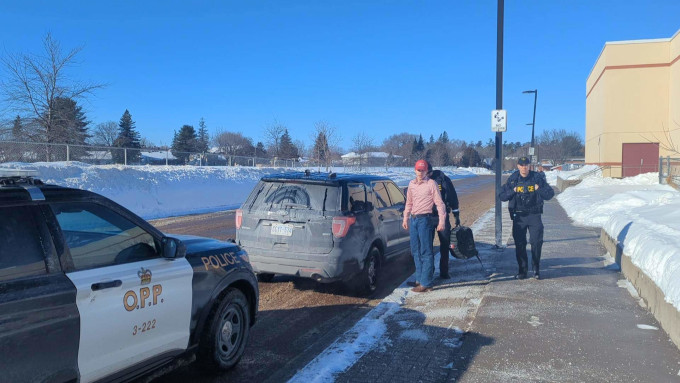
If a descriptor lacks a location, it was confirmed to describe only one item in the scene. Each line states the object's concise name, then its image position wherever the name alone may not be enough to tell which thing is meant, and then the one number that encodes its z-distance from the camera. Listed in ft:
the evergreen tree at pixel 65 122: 81.54
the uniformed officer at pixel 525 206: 24.32
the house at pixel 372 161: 169.91
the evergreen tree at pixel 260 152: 249.18
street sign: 33.17
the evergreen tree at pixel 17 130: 75.31
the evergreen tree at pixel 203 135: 244.30
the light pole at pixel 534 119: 122.23
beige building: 111.96
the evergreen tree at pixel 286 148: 188.03
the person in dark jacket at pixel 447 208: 24.62
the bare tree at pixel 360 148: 164.80
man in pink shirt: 22.40
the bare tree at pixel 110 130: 202.97
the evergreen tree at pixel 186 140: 224.82
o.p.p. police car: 8.91
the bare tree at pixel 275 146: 159.22
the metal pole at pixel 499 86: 32.94
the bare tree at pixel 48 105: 80.48
